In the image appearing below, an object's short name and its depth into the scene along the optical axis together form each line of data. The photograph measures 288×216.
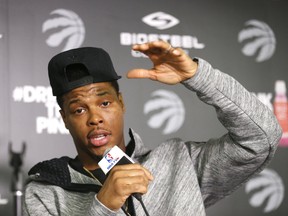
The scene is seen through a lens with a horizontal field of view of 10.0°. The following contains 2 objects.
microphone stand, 4.94
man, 3.48
